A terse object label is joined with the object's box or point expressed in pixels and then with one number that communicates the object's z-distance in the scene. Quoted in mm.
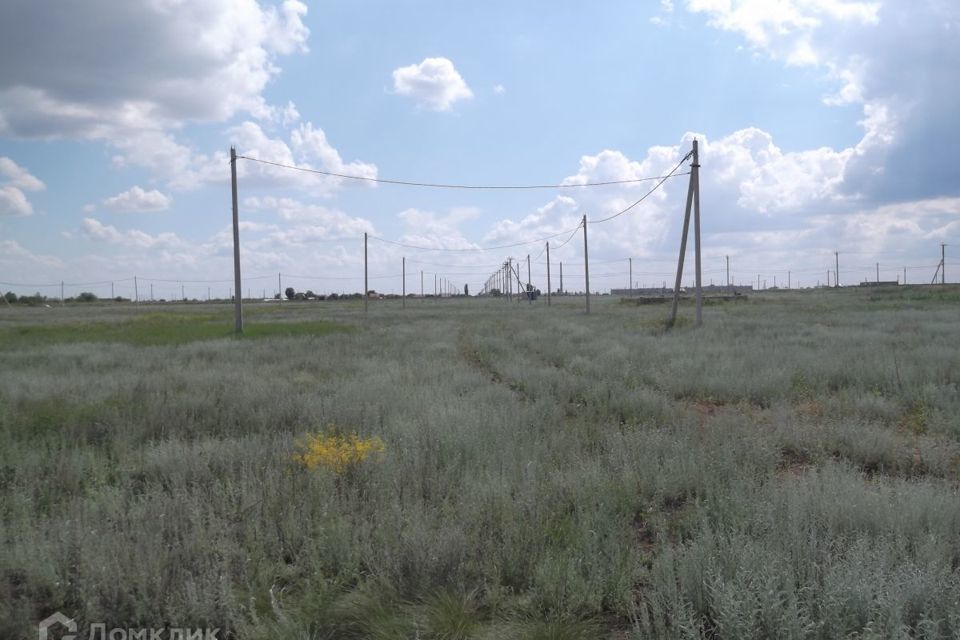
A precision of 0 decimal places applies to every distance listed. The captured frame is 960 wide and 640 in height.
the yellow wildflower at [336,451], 5961
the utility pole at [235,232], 26323
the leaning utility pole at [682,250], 24906
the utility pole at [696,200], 24875
